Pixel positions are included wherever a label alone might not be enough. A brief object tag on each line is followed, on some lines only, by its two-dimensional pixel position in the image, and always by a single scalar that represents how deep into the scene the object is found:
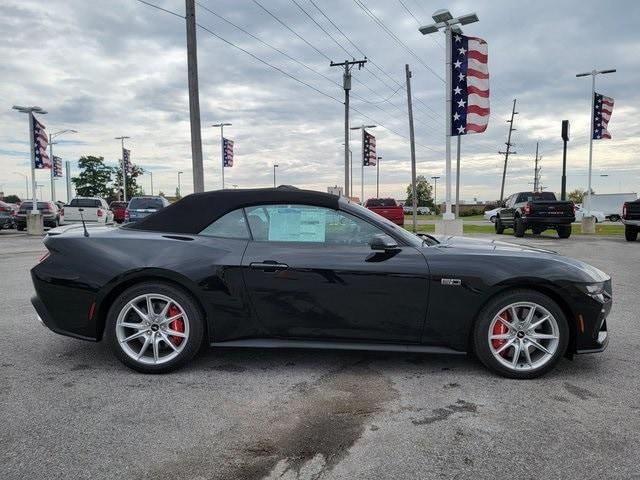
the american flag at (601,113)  24.52
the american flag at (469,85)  13.17
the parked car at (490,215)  42.88
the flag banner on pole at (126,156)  49.81
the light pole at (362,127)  32.91
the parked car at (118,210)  33.99
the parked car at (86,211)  22.89
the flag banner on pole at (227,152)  39.84
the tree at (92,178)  83.12
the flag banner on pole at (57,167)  47.78
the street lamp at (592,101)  24.91
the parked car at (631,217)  16.67
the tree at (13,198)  108.81
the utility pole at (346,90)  27.19
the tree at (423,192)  116.44
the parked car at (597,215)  39.22
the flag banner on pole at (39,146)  24.69
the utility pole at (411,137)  29.75
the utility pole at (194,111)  15.05
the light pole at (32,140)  24.55
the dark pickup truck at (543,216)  18.80
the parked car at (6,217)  23.11
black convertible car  3.67
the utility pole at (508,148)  58.47
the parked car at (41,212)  25.92
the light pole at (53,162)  47.16
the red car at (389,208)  25.83
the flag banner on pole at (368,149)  32.34
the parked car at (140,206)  21.22
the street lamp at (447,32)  13.41
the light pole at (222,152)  40.25
